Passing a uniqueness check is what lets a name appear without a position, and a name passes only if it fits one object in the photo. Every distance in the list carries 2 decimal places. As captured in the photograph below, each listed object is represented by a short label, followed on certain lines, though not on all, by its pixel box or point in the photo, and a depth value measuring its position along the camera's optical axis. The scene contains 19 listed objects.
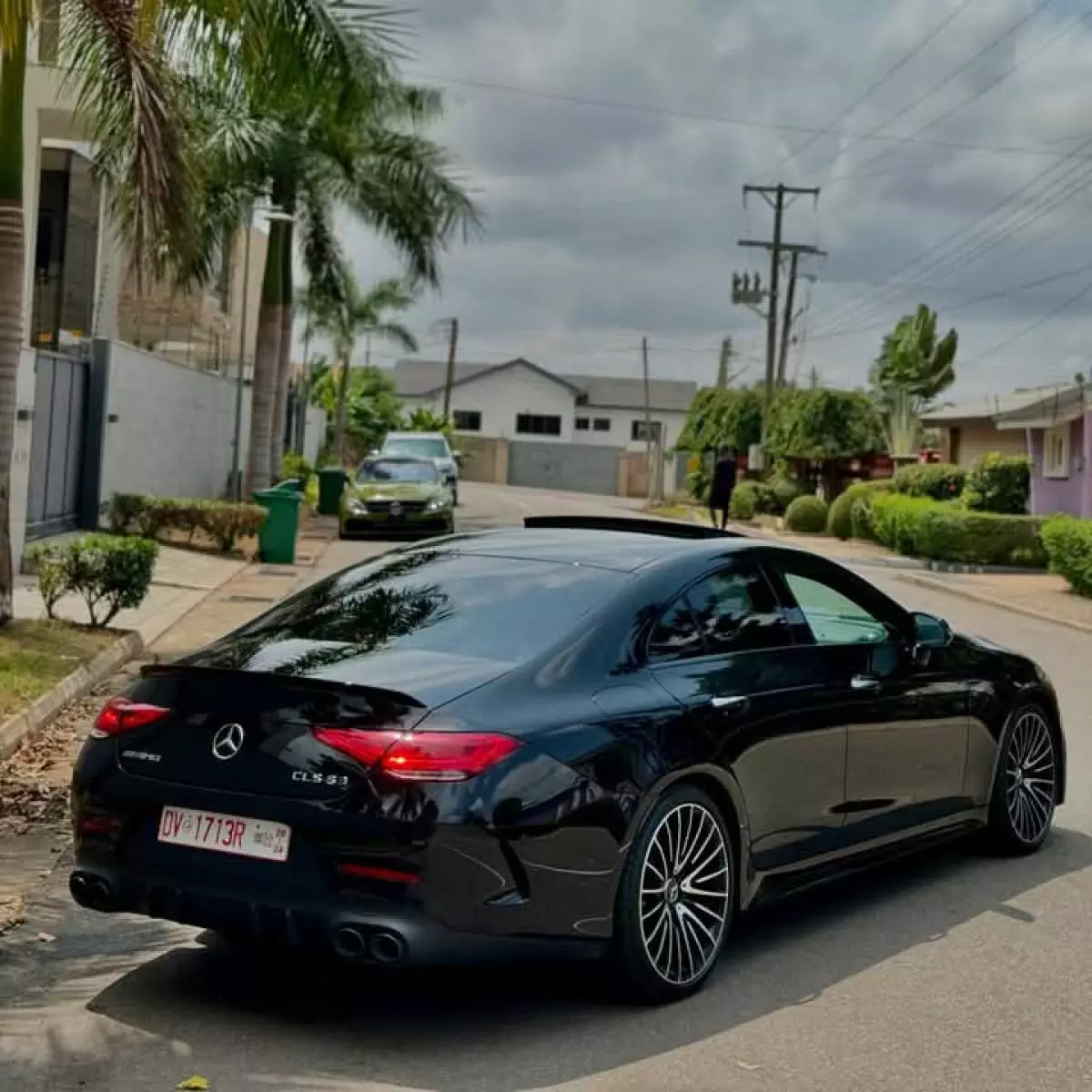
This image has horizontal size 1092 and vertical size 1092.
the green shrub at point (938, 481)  37.03
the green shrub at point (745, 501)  47.69
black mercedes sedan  4.95
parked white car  40.91
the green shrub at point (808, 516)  42.31
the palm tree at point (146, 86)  11.40
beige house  41.03
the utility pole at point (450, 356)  86.88
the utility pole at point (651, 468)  64.88
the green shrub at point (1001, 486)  32.91
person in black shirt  36.53
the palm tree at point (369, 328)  57.59
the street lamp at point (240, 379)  29.33
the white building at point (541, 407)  100.50
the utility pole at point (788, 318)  51.03
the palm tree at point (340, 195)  29.44
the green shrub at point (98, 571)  13.23
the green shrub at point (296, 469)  39.44
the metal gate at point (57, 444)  21.98
